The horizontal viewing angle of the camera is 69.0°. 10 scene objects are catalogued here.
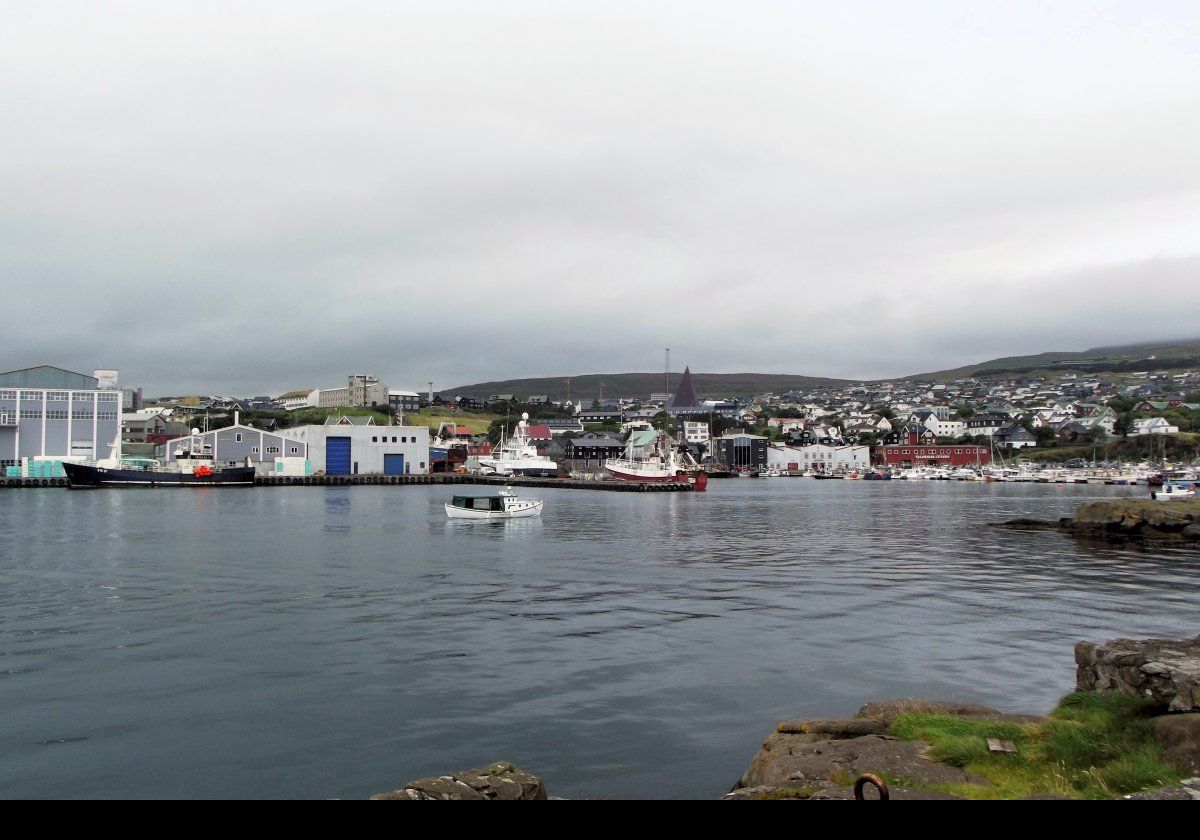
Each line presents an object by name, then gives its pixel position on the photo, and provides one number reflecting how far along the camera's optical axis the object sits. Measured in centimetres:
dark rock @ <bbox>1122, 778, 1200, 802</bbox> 640
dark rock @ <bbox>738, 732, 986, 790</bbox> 855
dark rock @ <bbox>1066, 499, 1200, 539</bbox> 4209
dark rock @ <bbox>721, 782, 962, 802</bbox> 759
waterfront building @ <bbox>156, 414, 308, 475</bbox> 9931
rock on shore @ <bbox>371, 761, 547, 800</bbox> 773
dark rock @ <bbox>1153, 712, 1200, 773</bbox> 757
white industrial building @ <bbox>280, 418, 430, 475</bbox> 10675
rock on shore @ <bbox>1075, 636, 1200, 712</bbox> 866
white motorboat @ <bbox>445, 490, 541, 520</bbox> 5000
